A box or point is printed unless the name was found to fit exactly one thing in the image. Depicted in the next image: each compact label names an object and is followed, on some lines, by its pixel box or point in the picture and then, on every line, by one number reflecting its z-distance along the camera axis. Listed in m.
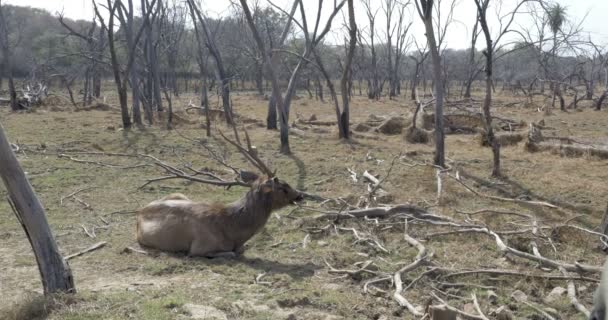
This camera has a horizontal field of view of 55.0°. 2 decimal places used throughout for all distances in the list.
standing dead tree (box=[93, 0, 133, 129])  16.94
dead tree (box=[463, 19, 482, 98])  28.33
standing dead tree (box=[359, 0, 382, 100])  36.58
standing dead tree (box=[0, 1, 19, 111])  22.62
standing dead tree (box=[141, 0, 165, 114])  19.56
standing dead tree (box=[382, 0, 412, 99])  39.12
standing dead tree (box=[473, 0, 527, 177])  9.44
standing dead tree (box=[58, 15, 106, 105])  26.27
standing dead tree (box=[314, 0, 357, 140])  12.97
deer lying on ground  6.18
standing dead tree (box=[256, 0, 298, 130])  16.97
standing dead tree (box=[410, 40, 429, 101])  32.83
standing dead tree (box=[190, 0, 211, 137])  15.46
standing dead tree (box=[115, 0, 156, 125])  18.19
